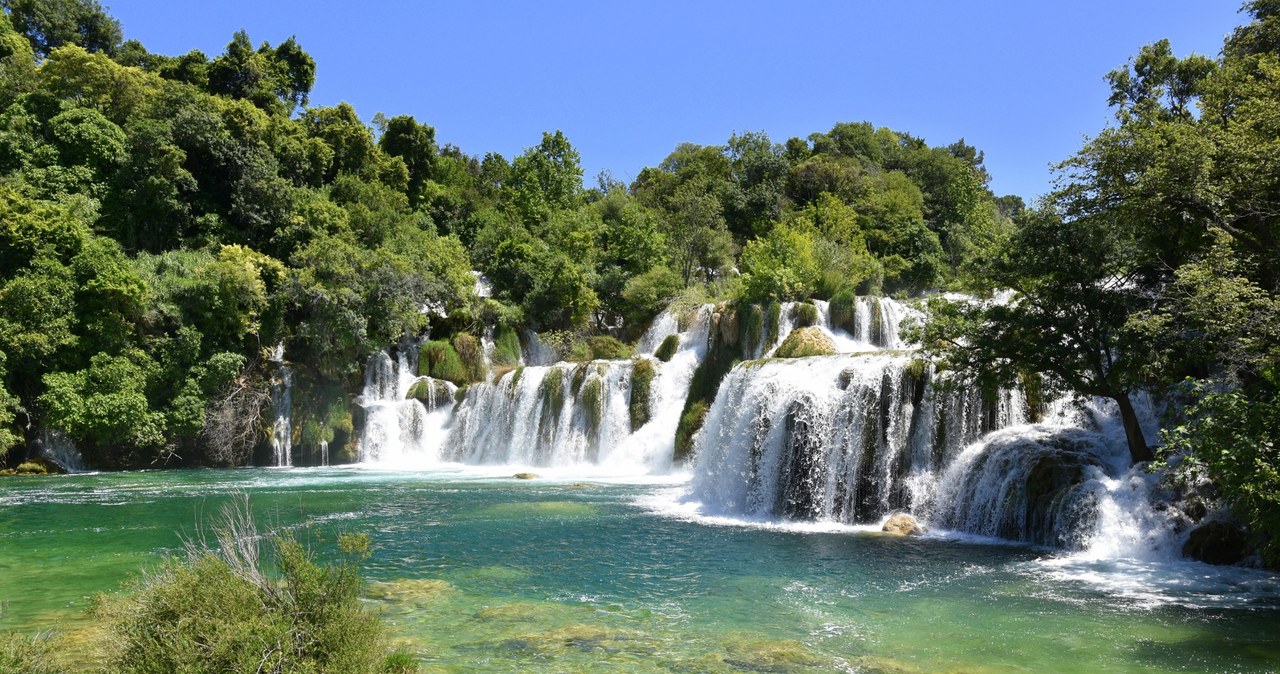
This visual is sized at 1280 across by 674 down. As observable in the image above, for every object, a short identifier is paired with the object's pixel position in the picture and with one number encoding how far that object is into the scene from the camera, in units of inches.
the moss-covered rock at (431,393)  1218.0
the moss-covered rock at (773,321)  1032.8
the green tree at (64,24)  1884.8
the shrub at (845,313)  1061.8
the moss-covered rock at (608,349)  1315.2
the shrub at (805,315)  1054.4
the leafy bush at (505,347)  1348.4
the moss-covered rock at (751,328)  1031.0
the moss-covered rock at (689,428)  941.8
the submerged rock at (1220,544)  440.8
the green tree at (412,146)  1936.5
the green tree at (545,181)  1891.0
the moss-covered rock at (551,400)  1089.4
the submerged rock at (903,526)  563.8
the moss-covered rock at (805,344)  901.8
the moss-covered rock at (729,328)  1047.0
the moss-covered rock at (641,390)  1043.9
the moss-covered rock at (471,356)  1286.4
